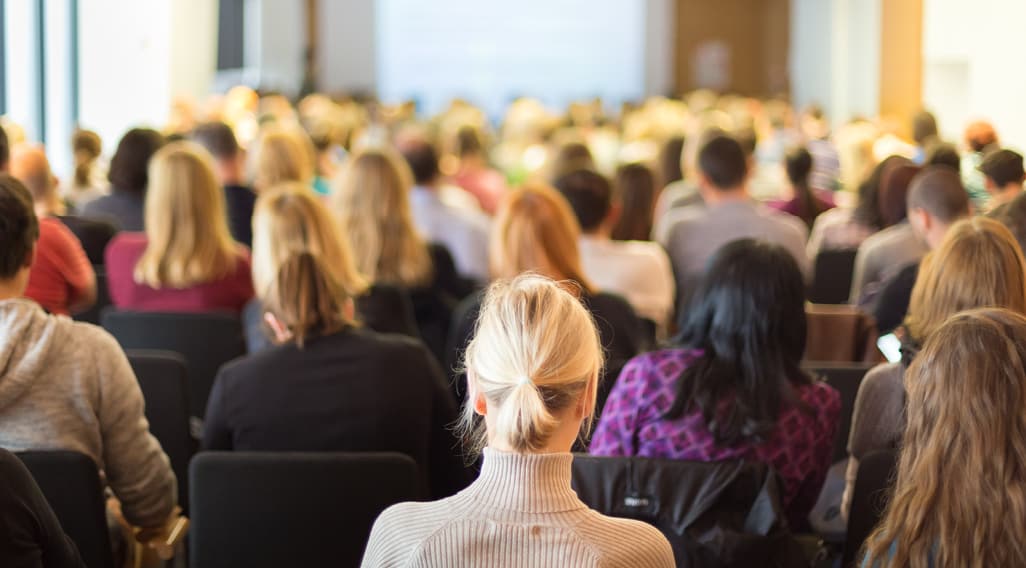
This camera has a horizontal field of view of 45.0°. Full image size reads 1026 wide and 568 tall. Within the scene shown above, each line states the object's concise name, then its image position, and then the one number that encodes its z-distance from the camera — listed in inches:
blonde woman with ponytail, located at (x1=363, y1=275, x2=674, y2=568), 69.0
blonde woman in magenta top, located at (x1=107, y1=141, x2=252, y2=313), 177.6
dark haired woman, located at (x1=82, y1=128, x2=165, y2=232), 235.5
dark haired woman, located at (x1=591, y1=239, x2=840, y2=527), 105.0
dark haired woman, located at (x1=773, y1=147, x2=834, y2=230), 276.5
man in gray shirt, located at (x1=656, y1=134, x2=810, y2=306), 225.8
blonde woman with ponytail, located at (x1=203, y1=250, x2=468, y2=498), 114.7
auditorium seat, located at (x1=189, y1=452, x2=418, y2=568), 99.4
